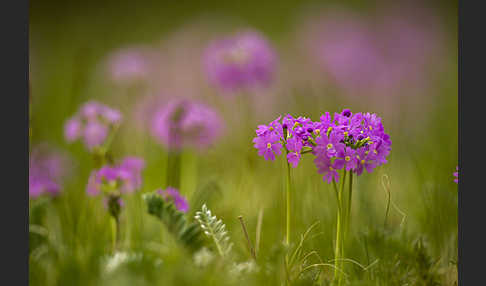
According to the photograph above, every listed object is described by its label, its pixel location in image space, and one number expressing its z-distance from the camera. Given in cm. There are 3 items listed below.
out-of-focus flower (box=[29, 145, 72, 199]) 103
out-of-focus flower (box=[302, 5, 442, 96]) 294
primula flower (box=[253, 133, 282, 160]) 92
